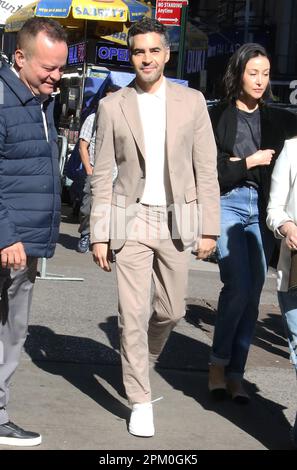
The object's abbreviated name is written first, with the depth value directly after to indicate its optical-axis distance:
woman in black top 5.91
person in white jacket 5.01
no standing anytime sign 14.95
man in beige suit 5.35
